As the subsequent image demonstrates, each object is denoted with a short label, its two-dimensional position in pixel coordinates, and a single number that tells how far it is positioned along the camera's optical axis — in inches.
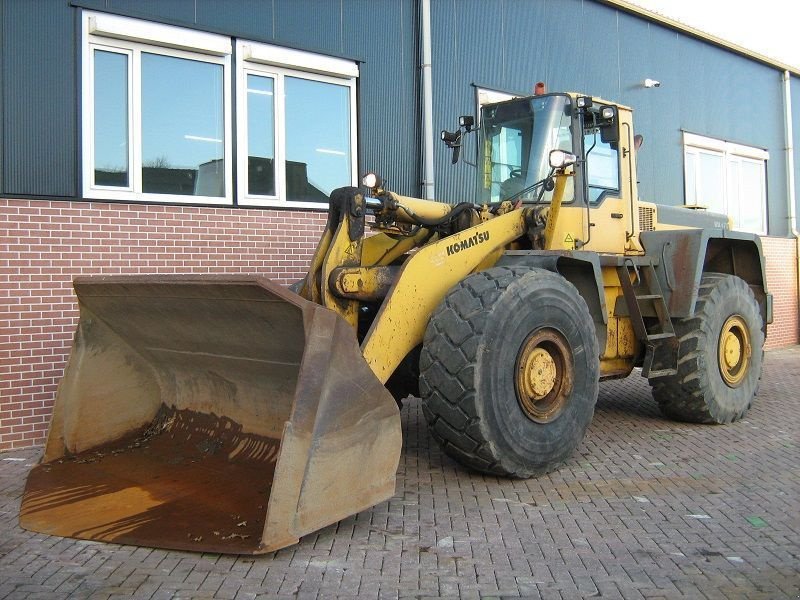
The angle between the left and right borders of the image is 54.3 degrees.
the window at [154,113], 292.8
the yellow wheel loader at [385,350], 165.2
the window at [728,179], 573.3
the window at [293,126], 335.3
